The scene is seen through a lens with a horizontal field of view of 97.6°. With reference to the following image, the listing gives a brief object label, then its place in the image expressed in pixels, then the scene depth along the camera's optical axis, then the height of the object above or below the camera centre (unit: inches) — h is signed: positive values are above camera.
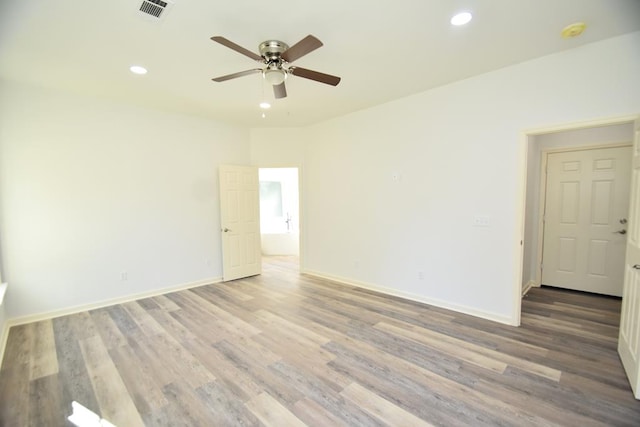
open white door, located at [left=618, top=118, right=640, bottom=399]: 84.5 -32.5
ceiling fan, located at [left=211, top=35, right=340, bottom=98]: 93.0 +42.5
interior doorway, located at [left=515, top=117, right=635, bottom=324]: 151.6 +14.9
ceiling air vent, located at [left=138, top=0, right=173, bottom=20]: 77.2 +53.2
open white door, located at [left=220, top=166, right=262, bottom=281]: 198.7 -19.2
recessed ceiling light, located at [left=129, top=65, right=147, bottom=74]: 114.0 +52.6
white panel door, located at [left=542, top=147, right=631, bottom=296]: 153.3 -16.2
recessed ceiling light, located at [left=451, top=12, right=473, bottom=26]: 83.2 +53.0
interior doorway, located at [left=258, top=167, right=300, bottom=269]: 336.5 -6.3
